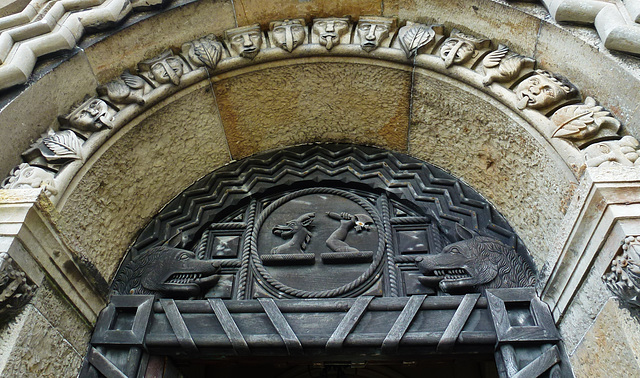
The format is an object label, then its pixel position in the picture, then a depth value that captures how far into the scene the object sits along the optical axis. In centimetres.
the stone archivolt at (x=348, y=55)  215
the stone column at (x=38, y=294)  187
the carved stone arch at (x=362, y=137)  195
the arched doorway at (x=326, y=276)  212
